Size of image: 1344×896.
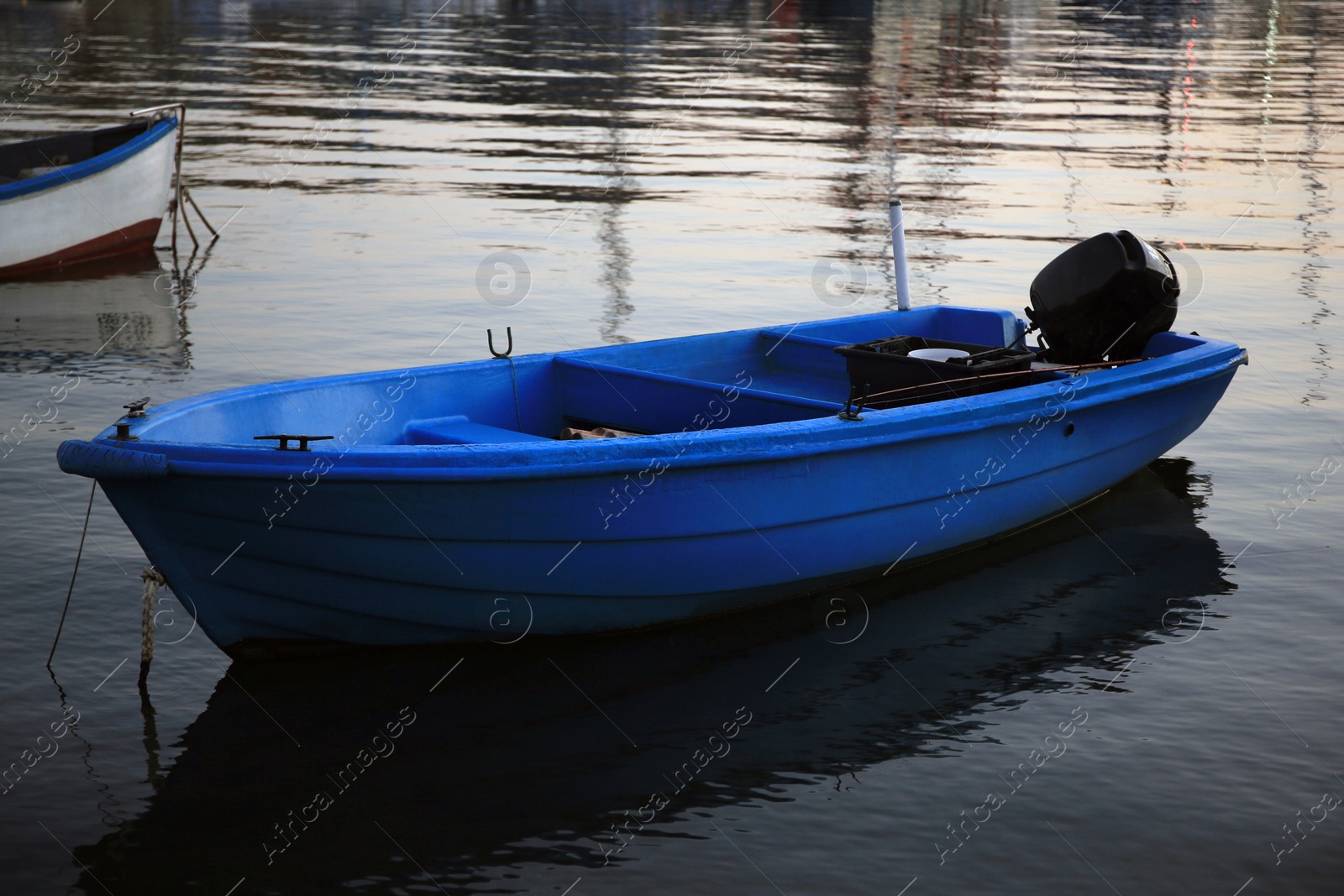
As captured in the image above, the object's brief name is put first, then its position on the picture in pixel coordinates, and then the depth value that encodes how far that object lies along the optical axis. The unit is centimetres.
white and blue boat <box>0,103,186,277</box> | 1227
